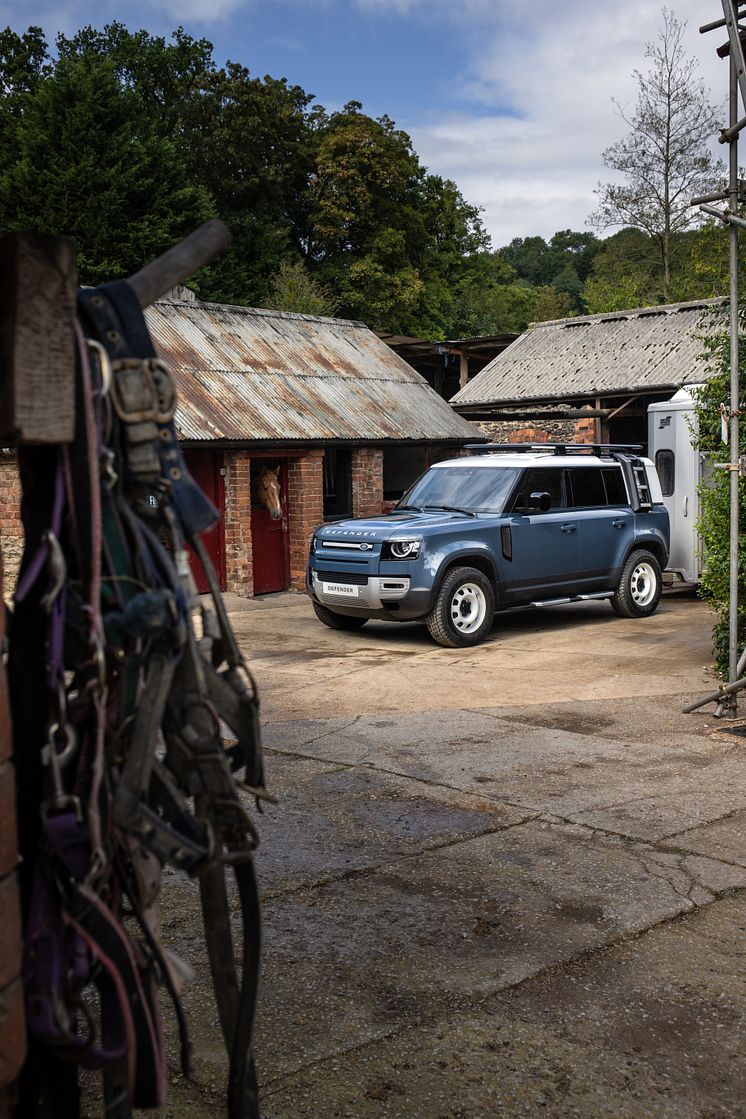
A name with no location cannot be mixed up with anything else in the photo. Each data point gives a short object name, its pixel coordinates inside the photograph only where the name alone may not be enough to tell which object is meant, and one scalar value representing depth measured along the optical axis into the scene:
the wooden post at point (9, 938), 2.01
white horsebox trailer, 16.70
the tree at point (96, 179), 33.56
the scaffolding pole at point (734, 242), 7.65
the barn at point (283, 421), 17.16
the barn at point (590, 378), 22.66
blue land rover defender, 12.34
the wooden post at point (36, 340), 2.07
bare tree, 39.03
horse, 17.98
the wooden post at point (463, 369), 27.09
